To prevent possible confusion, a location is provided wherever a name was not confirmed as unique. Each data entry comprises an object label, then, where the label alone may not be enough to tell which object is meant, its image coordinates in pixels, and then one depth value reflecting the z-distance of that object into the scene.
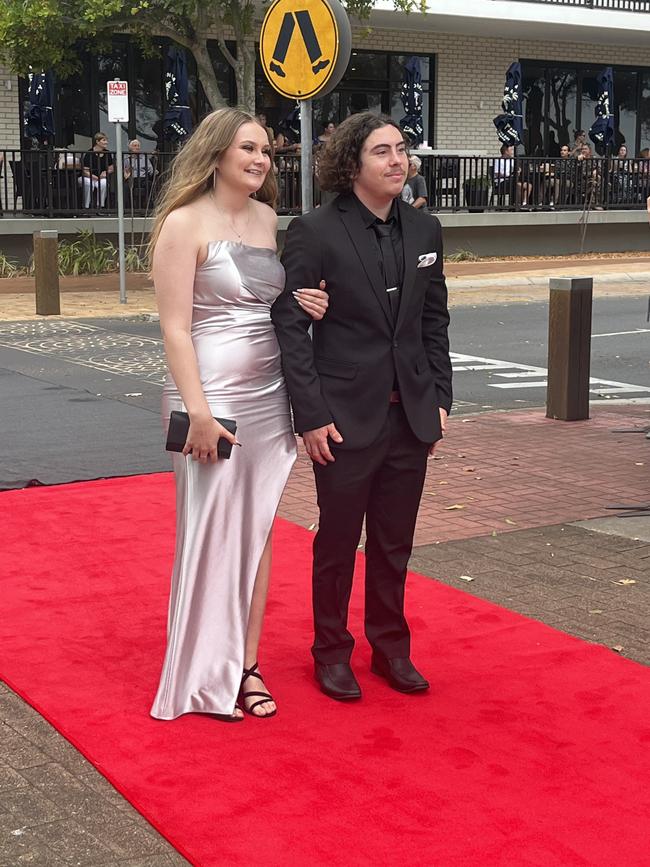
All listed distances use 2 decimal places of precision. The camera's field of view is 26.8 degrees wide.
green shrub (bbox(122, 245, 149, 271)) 23.06
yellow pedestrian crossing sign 7.18
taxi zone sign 17.25
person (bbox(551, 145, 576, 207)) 28.50
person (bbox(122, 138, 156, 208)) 23.59
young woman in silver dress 4.39
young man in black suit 4.48
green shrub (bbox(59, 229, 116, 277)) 22.67
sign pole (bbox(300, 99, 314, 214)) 7.38
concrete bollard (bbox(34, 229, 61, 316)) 17.44
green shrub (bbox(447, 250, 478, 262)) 26.67
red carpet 3.66
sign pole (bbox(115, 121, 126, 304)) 17.86
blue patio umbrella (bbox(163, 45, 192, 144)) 25.16
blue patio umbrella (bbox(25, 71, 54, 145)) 23.84
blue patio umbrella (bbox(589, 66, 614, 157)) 31.42
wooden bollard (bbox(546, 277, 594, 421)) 10.41
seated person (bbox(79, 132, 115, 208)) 23.22
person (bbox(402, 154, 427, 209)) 20.03
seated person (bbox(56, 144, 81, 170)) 22.98
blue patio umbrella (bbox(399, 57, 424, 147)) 28.77
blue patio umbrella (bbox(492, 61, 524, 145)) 29.39
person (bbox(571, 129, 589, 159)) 30.06
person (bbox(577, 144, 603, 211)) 28.89
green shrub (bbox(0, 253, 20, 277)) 21.97
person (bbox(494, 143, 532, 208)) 27.66
